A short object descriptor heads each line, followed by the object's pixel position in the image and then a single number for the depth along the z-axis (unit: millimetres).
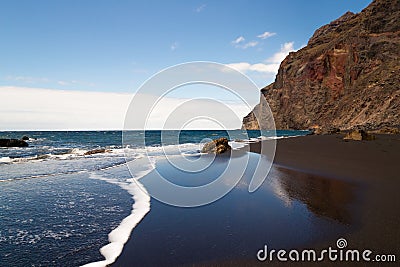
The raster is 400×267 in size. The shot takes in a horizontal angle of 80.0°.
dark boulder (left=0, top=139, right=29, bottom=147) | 32438
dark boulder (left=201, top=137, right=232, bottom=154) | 19453
